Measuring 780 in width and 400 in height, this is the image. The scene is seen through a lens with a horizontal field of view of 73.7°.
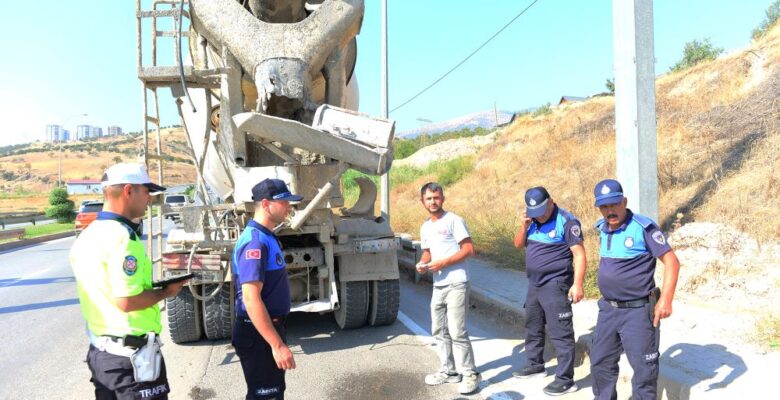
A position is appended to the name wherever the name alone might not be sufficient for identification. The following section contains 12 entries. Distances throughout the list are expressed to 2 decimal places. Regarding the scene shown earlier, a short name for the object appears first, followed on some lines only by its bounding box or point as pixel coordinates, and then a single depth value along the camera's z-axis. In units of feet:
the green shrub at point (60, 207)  102.47
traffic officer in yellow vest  7.57
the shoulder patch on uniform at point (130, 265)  7.57
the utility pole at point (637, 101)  17.94
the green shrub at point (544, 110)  91.51
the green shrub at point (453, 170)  72.74
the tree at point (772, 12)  95.85
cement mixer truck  14.94
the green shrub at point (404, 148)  138.95
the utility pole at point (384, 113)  41.36
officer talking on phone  13.66
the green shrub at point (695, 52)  97.21
